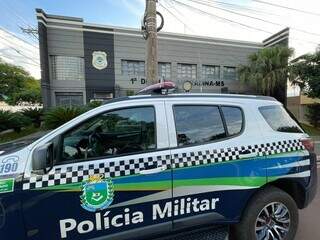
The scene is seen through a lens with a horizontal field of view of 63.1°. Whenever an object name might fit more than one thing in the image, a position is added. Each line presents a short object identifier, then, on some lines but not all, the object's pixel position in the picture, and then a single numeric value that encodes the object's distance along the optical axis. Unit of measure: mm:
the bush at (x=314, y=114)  18372
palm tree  19562
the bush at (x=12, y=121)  12398
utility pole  7461
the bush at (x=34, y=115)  15052
